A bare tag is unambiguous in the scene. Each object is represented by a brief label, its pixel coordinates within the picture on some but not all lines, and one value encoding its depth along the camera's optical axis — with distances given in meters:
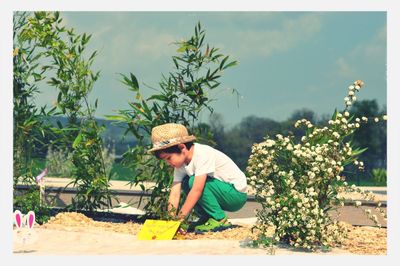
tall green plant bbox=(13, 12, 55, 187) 8.74
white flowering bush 6.59
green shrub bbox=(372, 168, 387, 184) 18.52
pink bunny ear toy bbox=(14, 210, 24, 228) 6.49
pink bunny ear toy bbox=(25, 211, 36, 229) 6.49
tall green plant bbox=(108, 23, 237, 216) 8.13
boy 7.34
